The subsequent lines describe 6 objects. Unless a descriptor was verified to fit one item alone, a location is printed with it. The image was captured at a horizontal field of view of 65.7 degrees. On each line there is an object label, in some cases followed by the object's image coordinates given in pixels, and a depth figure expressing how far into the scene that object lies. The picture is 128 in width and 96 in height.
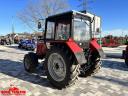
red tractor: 3.03
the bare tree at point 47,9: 15.81
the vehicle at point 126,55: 5.27
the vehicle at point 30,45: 11.62
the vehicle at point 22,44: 12.57
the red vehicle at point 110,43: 16.20
